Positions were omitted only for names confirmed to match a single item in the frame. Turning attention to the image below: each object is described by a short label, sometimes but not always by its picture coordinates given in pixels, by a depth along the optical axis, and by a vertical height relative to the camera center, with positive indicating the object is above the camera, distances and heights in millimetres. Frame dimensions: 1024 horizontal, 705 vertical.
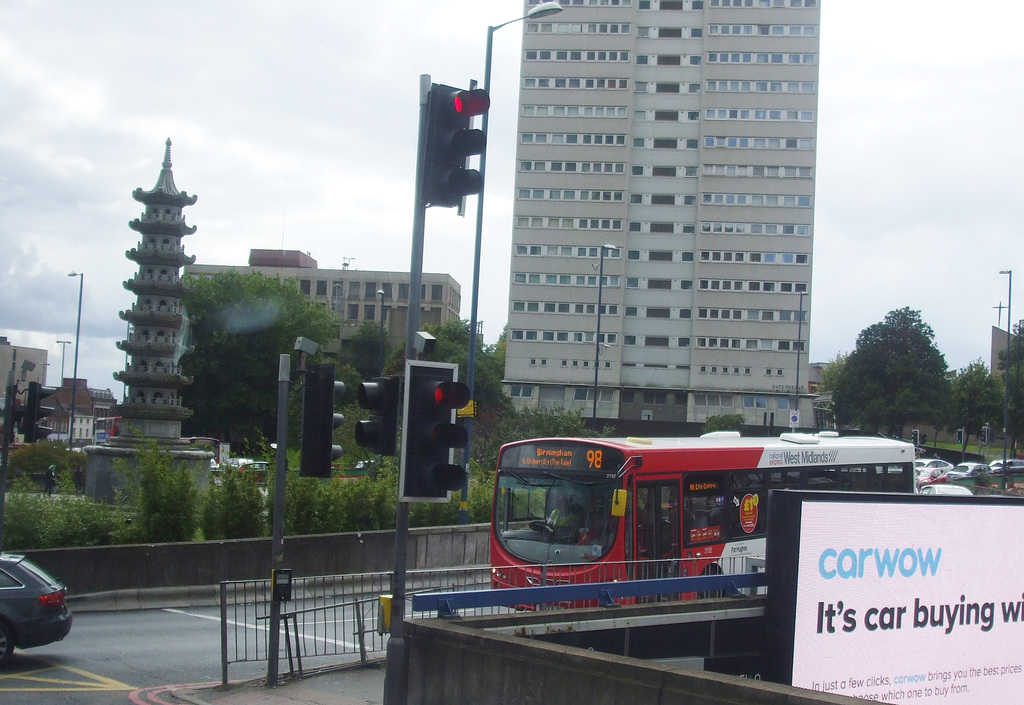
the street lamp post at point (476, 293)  25250 +2291
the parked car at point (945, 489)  37450 -2985
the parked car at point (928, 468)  59778 -3666
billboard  9094 -1745
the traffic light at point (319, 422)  11141 -466
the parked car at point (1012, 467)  64562 -3389
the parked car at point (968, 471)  62906 -3718
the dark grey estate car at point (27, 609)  13391 -3140
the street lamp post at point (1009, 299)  57900 +6461
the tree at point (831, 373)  118038 +3475
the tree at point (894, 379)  81312 +2140
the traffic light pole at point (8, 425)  16766 -1012
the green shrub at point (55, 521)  19828 -2992
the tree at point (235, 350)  78000 +1787
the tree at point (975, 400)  84688 +844
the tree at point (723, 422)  57531 -1336
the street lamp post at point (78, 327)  67369 +2715
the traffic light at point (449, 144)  8992 +2048
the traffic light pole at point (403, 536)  8273 -1342
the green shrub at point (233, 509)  21734 -2795
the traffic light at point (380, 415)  9484 -313
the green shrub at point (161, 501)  20781 -2617
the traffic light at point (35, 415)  17047 -837
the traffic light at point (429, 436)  8896 -446
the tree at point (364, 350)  112688 +3191
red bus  15977 -1749
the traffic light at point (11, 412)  16906 -810
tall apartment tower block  76062 +12623
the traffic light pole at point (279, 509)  12453 -1621
